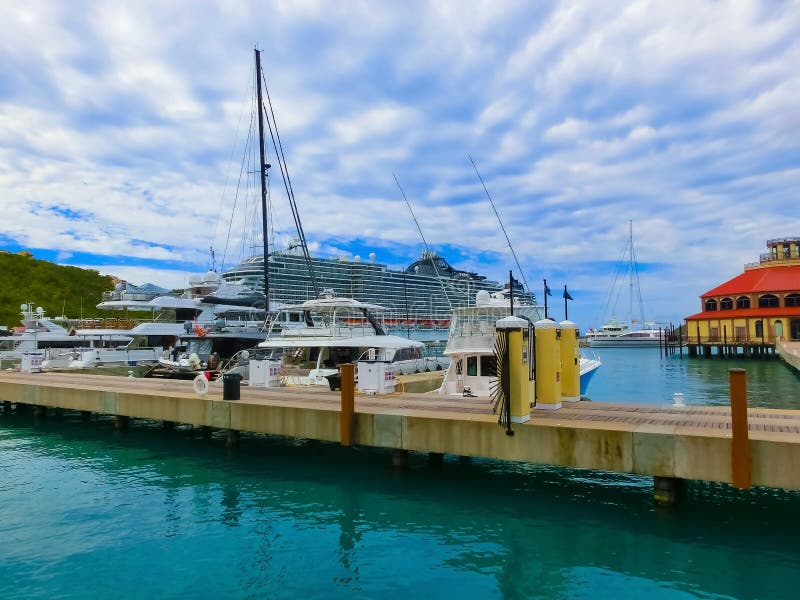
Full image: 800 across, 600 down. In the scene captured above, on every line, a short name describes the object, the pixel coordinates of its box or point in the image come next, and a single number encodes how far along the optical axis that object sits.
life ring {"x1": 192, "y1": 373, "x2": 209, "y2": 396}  19.56
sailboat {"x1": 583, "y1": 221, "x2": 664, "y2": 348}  115.75
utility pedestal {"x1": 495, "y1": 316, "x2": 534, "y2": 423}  12.40
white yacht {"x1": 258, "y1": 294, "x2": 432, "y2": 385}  24.94
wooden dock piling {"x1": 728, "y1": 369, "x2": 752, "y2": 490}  9.91
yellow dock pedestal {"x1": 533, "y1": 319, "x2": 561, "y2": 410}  14.11
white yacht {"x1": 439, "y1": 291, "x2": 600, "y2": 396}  18.80
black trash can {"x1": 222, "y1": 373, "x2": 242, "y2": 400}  17.33
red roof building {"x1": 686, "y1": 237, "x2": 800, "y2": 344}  70.81
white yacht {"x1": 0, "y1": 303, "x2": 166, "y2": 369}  34.19
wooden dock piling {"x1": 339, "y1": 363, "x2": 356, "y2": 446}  14.20
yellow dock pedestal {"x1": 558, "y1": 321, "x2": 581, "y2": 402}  15.79
